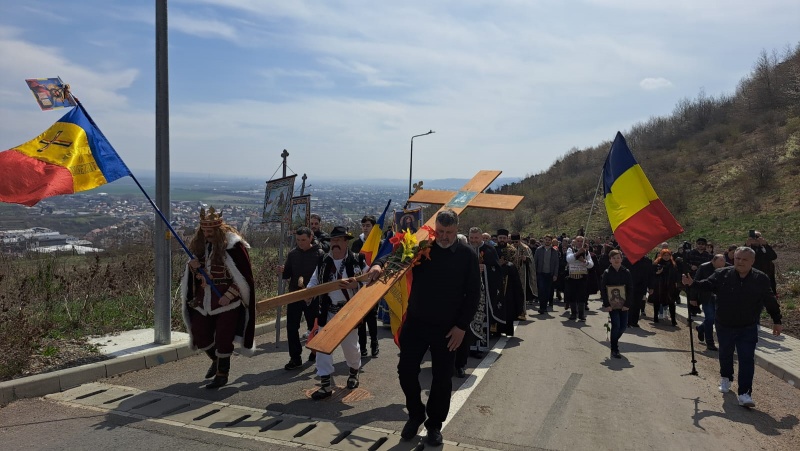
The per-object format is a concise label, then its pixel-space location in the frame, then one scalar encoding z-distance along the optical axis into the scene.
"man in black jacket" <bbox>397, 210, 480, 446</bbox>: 4.90
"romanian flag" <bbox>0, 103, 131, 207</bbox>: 5.57
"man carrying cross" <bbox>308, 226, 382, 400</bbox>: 7.10
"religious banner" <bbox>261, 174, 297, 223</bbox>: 8.66
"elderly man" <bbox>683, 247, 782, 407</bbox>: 6.62
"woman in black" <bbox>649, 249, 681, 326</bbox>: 12.48
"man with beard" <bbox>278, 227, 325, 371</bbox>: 7.30
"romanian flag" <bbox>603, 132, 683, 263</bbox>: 8.05
